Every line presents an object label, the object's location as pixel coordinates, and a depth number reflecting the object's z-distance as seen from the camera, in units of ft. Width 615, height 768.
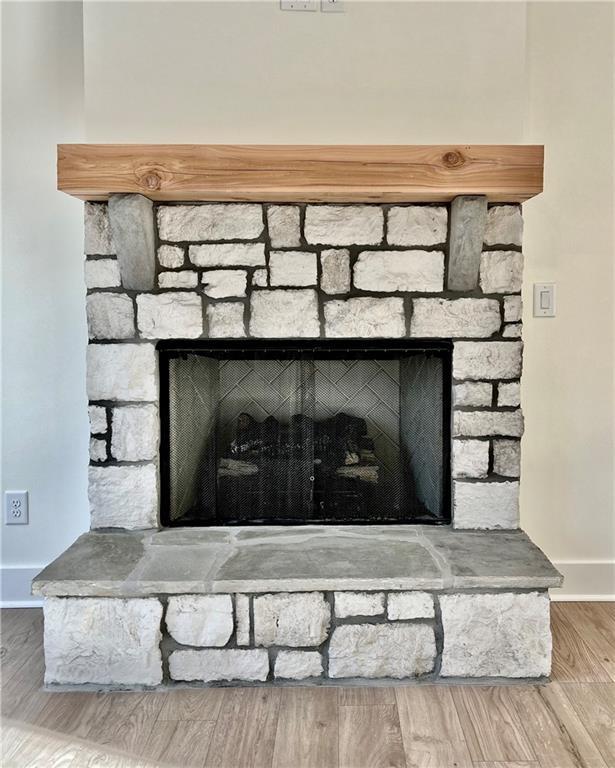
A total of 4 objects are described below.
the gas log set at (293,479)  6.99
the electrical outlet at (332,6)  6.64
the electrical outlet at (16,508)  7.58
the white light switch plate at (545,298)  7.34
